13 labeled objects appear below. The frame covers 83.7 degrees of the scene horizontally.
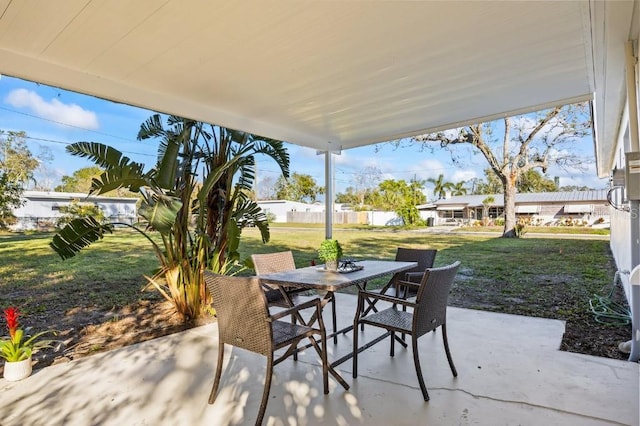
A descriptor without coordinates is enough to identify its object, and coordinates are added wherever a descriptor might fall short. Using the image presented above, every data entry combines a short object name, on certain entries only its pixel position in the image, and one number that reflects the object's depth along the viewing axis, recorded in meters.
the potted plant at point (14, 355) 2.59
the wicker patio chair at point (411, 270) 3.44
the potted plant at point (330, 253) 3.02
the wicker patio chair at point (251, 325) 2.10
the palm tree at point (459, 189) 15.28
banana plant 3.29
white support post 5.59
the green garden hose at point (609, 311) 3.96
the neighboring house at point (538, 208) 9.66
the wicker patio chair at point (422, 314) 2.33
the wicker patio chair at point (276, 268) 3.23
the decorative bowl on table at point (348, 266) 3.04
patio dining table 2.54
